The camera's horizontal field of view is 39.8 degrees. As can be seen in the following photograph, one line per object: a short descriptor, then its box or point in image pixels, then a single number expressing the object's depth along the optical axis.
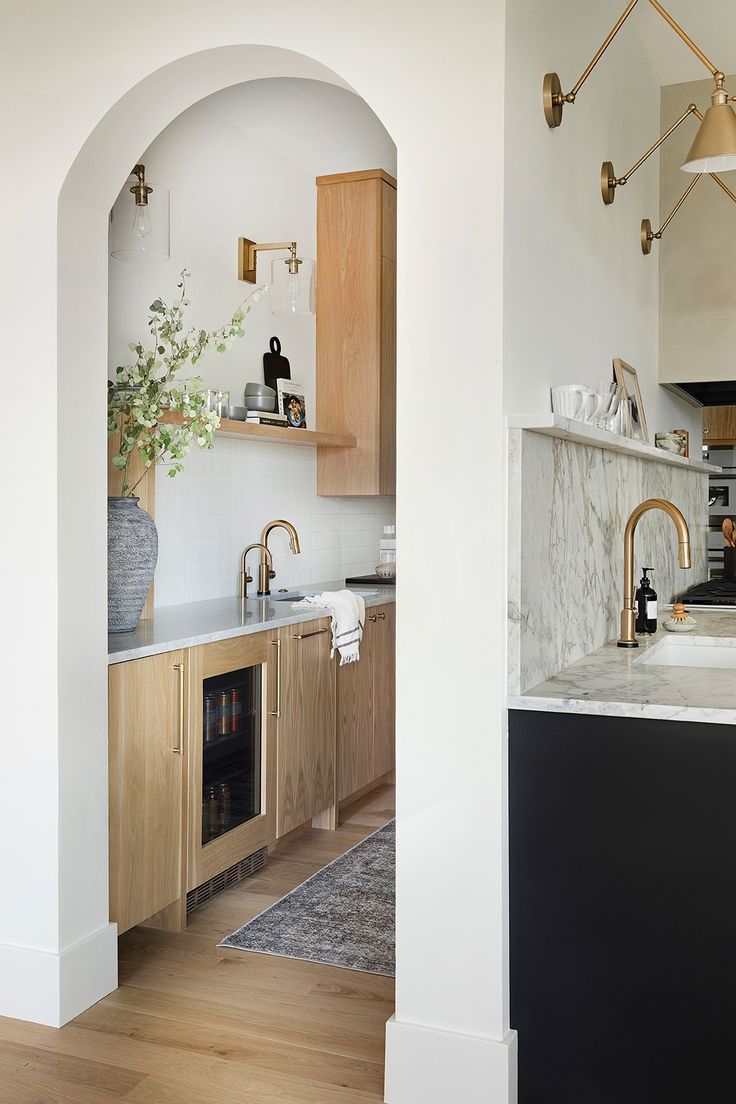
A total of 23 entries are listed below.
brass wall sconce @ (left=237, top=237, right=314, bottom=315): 3.98
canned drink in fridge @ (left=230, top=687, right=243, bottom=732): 3.27
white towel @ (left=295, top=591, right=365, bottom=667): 3.90
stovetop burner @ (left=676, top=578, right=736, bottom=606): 3.95
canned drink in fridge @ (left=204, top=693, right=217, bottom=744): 3.13
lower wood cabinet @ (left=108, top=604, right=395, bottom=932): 2.81
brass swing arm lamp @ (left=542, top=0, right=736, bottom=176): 2.25
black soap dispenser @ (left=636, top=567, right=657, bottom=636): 3.19
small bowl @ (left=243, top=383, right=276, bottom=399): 4.12
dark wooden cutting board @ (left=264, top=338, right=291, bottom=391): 4.44
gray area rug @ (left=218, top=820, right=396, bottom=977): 2.94
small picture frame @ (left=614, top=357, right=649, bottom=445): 3.30
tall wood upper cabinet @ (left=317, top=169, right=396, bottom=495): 4.72
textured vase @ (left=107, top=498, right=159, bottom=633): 3.00
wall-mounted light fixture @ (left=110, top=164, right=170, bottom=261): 3.13
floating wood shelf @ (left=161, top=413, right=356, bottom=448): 3.67
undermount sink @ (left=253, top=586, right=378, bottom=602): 4.27
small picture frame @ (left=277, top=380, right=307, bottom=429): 4.46
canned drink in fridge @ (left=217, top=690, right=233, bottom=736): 3.20
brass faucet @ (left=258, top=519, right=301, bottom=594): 4.25
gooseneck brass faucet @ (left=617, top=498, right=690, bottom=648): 2.49
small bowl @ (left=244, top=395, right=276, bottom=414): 4.10
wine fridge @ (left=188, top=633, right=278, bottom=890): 3.04
